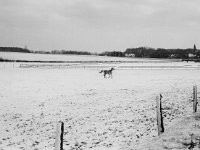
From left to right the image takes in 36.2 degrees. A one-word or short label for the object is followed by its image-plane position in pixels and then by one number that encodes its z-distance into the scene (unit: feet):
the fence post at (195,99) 41.93
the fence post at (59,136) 23.13
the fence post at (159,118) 33.23
